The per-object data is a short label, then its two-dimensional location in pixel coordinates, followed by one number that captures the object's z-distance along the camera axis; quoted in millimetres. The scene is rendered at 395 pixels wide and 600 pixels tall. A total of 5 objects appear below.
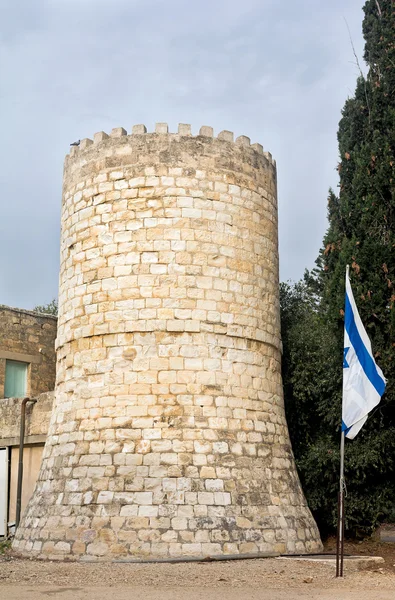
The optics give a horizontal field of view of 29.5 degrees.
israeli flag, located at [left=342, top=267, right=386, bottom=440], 9891
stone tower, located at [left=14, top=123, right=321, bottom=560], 10969
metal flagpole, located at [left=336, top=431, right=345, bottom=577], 9255
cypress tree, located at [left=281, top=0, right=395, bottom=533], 13594
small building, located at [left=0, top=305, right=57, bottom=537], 15062
